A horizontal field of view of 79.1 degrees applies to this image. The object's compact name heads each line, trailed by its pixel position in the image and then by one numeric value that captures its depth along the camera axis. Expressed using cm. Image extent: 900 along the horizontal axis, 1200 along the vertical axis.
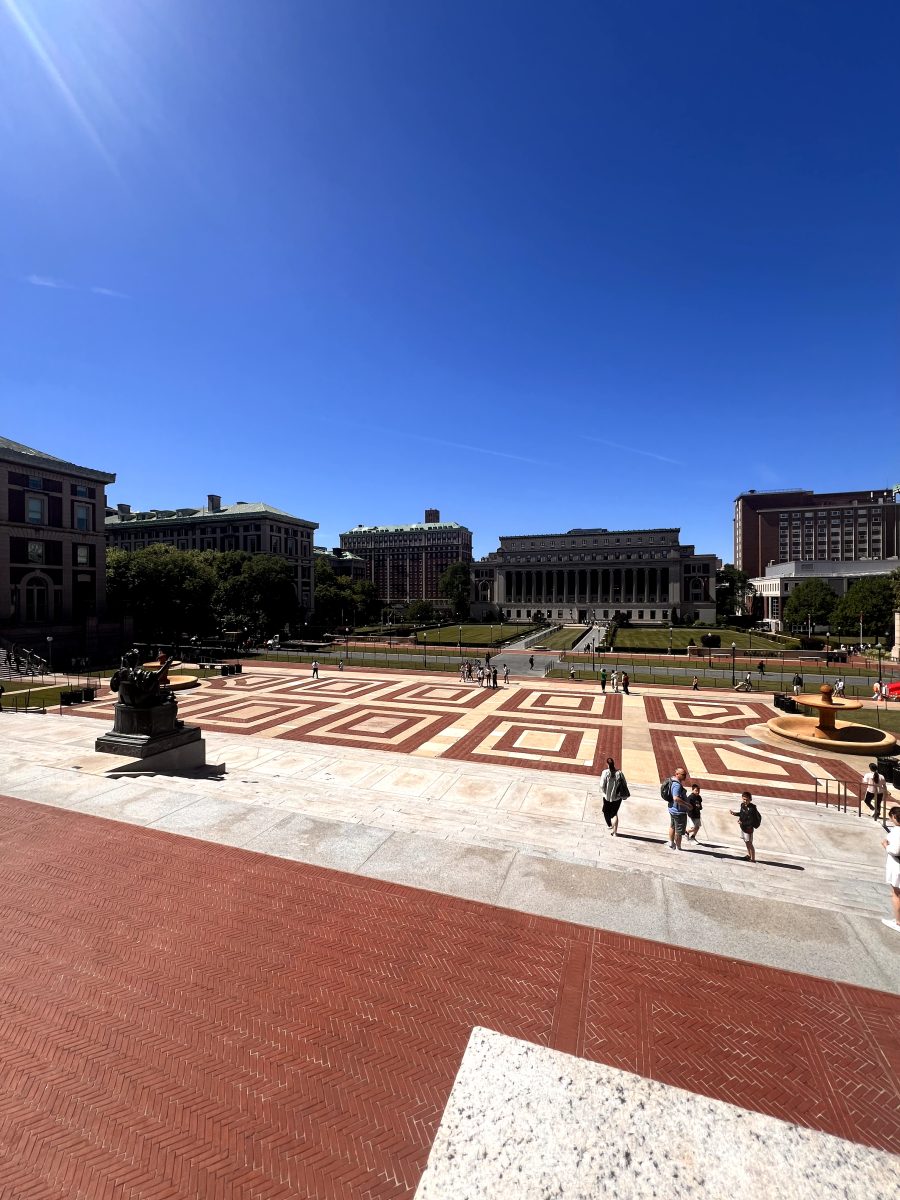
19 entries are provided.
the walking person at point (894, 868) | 877
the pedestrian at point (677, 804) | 1185
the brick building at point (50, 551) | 4866
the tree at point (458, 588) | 11975
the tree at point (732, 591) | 12788
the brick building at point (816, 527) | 14488
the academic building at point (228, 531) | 9662
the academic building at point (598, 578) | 12288
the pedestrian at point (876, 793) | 1416
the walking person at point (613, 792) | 1259
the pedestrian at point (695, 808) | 1194
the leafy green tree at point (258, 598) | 6231
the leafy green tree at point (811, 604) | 8075
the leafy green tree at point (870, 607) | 6738
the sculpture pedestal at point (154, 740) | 1713
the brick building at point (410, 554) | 17225
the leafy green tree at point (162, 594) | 5597
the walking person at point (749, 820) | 1144
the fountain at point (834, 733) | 2144
